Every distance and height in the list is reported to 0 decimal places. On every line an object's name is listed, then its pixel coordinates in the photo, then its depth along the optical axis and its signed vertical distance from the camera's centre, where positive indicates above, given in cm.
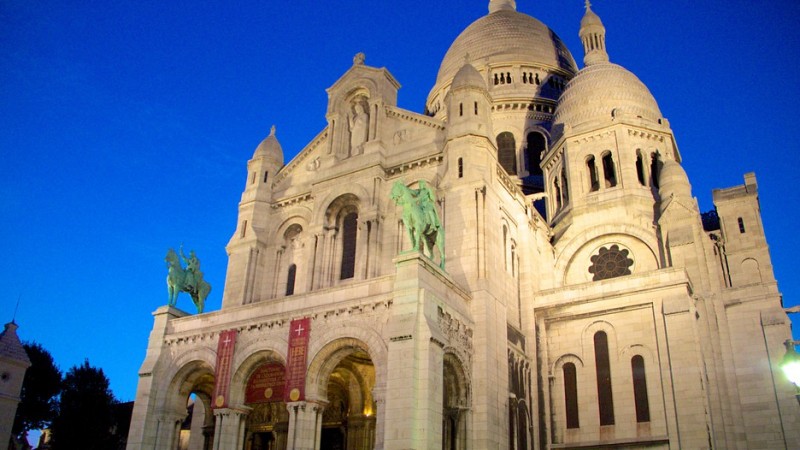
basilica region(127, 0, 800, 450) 2520 +871
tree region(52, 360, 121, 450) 4772 +617
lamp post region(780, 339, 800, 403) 1351 +302
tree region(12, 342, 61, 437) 5150 +795
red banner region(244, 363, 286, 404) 2664 +466
